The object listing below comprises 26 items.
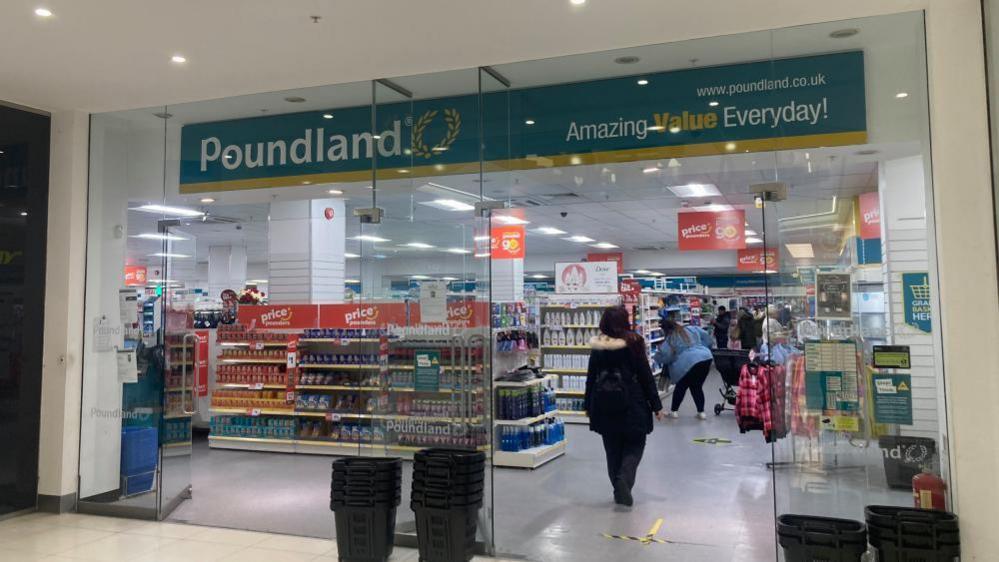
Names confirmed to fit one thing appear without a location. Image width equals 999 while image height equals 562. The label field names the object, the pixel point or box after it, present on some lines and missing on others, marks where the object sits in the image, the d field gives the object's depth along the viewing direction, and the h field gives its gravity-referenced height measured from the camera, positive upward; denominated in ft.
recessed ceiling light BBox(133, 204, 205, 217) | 19.44 +3.29
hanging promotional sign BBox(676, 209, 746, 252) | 35.88 +4.82
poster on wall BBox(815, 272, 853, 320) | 13.52 +0.46
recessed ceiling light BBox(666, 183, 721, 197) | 28.63 +5.76
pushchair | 34.65 -2.32
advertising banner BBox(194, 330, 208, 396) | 30.04 -1.85
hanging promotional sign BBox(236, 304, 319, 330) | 27.55 +0.23
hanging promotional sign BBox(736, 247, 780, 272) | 57.57 +5.11
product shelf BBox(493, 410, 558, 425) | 22.86 -3.44
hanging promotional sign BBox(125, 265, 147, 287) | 19.33 +1.34
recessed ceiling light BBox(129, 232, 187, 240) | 18.24 +2.46
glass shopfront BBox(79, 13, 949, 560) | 13.42 +0.68
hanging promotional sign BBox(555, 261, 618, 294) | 33.22 +2.14
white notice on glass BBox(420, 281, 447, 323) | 15.93 +0.44
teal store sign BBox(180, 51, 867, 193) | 14.48 +4.76
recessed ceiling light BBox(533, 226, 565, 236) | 49.39 +6.75
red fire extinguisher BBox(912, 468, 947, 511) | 11.71 -3.04
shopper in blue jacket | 32.52 -1.93
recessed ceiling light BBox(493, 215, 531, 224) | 20.63 +3.51
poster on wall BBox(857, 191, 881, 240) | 13.52 +2.11
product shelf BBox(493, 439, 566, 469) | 22.85 -4.70
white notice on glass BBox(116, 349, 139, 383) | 18.76 -1.24
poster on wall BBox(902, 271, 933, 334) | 12.71 +0.35
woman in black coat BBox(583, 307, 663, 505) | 18.44 -2.11
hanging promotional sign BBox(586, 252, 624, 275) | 65.72 +6.30
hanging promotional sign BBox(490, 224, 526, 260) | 30.93 +3.62
